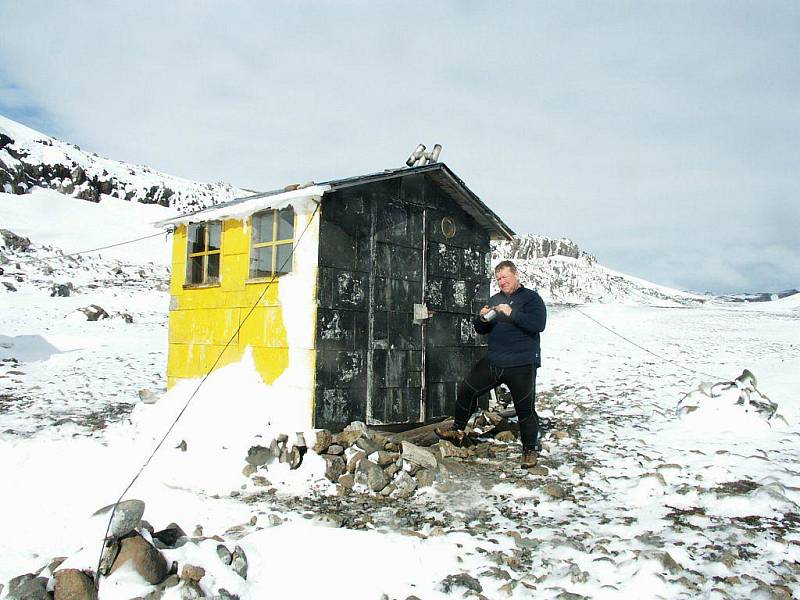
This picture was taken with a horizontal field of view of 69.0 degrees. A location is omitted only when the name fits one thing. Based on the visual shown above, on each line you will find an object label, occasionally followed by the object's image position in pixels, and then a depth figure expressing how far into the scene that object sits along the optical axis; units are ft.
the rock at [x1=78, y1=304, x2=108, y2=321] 67.92
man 22.21
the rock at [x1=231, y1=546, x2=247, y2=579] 13.46
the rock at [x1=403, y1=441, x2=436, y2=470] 21.54
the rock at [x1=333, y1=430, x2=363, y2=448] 23.06
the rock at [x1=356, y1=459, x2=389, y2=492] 20.24
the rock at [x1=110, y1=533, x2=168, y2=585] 12.46
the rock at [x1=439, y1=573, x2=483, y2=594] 13.17
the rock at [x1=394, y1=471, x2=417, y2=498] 19.77
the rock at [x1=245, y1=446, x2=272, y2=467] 21.75
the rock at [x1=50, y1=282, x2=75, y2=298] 80.84
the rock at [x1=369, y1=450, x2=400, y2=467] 21.65
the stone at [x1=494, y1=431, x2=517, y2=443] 26.63
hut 24.56
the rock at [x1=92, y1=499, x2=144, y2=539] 13.03
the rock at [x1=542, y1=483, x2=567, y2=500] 19.16
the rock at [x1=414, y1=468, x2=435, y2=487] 20.59
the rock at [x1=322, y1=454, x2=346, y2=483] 20.98
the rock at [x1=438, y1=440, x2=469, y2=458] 23.82
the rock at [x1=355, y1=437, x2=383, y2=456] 22.31
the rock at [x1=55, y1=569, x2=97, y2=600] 11.85
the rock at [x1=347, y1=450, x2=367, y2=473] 21.46
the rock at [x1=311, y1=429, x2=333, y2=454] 22.15
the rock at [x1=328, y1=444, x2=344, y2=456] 22.37
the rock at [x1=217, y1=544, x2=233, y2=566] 13.55
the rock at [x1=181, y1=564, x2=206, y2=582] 12.75
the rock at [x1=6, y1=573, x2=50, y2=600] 11.82
